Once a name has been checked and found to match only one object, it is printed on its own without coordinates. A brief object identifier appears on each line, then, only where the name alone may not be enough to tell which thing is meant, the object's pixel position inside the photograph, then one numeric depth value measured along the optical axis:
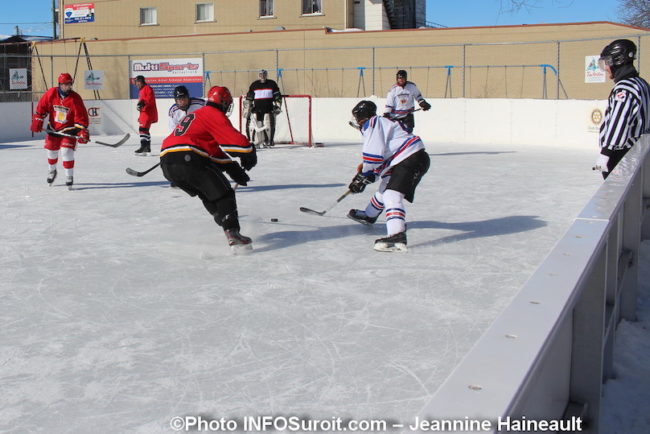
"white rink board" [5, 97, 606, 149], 13.32
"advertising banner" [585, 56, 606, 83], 15.88
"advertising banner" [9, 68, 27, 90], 19.72
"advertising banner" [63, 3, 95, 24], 30.05
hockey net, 14.79
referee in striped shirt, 4.98
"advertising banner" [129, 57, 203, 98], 24.47
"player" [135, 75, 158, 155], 12.48
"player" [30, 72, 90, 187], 8.33
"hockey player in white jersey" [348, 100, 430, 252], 5.13
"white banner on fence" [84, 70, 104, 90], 19.39
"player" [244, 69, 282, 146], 13.73
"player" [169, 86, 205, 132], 8.33
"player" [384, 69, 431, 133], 11.28
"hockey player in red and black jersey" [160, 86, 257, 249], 5.11
